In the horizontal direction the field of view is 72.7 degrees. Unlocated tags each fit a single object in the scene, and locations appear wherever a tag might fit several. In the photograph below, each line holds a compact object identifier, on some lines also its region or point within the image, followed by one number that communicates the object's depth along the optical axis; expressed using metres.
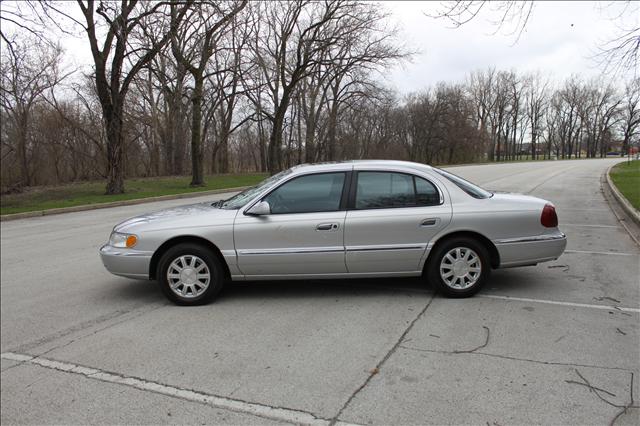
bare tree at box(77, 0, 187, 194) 17.33
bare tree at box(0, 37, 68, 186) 21.59
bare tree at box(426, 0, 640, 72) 9.12
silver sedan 4.75
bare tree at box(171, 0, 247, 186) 18.07
